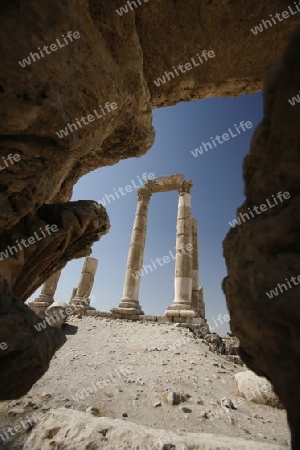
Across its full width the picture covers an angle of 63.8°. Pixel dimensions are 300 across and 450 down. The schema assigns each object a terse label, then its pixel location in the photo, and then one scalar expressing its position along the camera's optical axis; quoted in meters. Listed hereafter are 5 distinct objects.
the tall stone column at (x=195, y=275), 17.94
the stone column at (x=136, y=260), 14.03
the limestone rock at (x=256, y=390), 4.89
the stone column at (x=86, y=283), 15.01
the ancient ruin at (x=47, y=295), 17.06
